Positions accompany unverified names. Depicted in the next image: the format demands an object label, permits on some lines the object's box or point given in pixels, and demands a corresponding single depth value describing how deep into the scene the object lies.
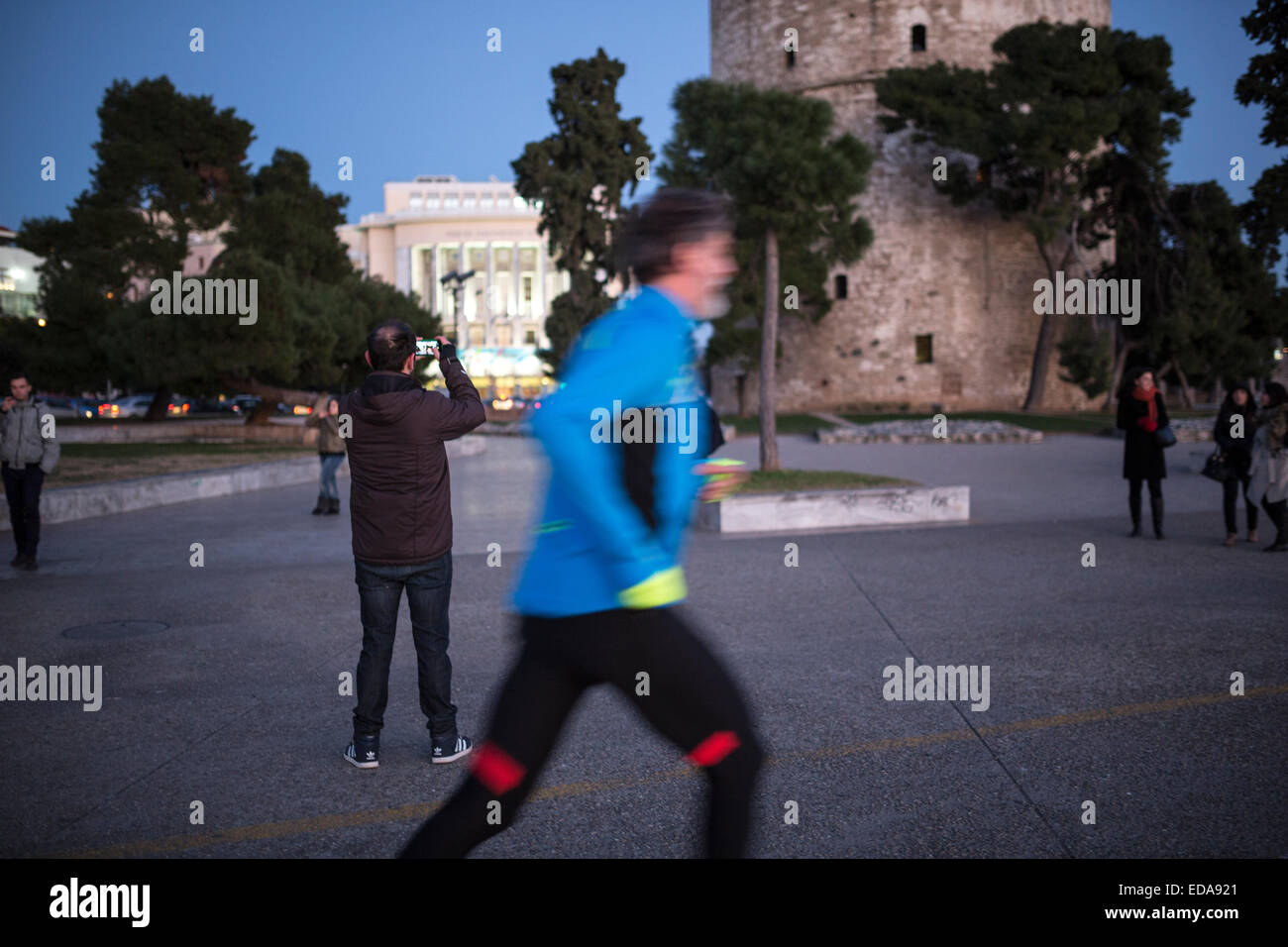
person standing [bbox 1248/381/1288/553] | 9.64
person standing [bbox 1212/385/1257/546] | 10.26
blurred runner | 2.39
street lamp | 36.05
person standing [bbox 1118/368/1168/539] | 10.50
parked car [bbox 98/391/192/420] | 49.19
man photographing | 4.22
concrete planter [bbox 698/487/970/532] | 11.70
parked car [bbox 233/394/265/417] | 63.25
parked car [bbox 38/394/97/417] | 55.25
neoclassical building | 112.81
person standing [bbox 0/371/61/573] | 9.16
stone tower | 45.84
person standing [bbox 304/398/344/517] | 13.19
